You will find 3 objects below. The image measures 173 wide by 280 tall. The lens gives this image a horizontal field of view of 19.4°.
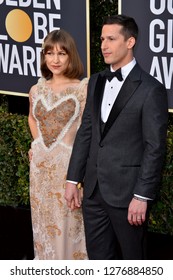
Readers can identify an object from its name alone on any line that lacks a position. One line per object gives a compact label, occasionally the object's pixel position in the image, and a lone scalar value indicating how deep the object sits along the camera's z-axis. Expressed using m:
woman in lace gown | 3.95
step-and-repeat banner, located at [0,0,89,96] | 5.57
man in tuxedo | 3.13
